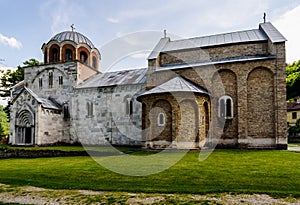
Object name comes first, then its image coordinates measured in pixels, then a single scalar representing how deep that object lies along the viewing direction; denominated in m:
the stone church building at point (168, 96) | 18.86
